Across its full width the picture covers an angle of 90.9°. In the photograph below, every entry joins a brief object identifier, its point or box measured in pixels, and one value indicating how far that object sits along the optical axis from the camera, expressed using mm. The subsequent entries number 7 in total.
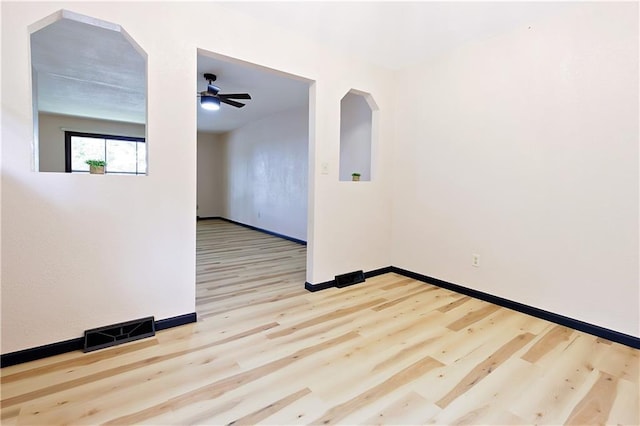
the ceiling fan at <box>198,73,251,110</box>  3753
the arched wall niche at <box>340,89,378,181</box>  4328
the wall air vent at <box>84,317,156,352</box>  1942
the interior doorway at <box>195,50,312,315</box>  3781
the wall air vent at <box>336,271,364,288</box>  3210
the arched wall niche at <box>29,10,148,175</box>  2841
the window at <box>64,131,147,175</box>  6809
